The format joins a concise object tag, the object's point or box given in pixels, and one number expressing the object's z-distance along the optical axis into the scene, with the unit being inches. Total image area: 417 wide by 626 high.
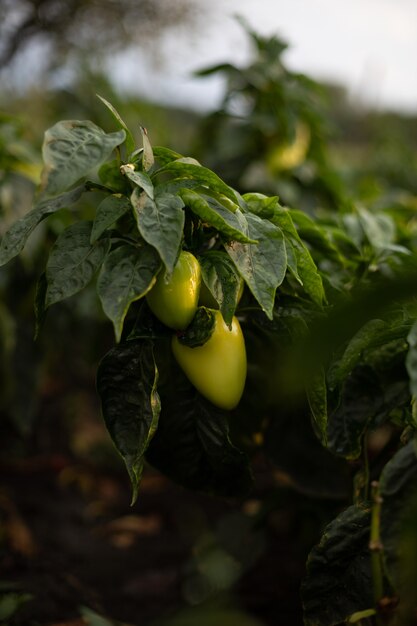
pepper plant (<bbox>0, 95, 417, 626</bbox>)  23.6
